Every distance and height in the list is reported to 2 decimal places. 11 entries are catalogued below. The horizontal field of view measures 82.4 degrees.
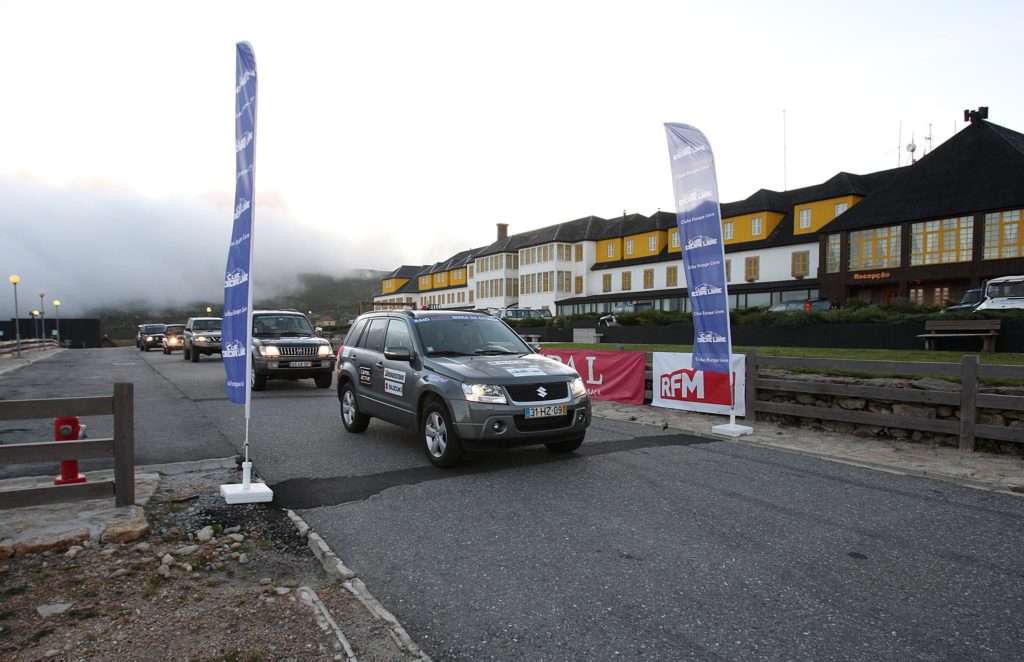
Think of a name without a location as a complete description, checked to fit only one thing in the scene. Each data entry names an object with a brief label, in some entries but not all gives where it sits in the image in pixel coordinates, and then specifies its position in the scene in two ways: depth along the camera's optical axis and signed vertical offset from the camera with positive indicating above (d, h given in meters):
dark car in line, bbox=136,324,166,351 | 38.19 -1.05
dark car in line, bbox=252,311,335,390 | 13.92 -0.83
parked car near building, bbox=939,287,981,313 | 19.65 +0.61
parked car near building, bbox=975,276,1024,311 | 18.34 +0.73
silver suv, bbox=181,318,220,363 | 23.56 -0.68
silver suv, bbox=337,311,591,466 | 6.32 -0.80
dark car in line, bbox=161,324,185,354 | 32.03 -1.05
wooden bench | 14.07 -0.34
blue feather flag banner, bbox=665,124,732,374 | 9.15 +1.23
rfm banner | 9.95 -1.24
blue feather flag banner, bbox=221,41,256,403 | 5.71 +0.71
